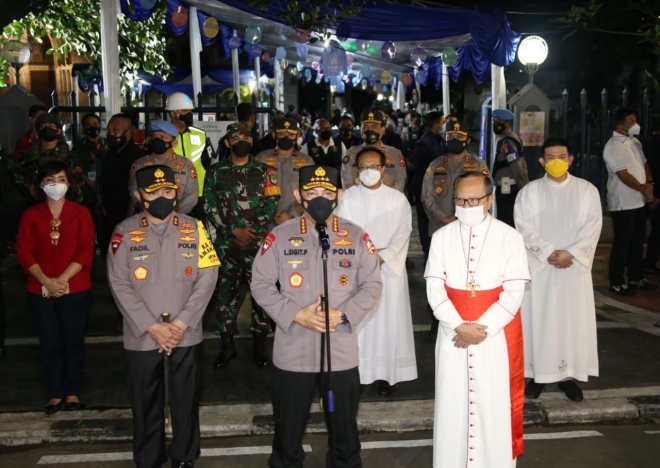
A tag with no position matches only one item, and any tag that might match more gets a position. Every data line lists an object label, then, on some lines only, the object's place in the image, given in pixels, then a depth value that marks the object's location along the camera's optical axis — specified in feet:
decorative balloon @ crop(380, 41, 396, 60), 53.21
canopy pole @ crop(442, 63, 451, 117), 65.92
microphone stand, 14.30
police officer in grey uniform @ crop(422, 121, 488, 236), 26.04
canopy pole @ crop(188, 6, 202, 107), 44.58
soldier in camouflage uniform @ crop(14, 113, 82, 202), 25.34
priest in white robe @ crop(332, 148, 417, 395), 21.79
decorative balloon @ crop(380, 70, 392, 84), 85.43
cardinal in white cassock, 15.75
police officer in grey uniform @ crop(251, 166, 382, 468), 15.67
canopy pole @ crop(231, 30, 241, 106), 55.19
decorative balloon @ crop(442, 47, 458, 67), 54.70
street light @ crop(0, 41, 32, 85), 46.42
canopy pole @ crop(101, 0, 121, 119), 32.09
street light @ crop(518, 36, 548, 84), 43.32
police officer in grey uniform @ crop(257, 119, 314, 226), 26.71
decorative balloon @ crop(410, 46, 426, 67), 57.72
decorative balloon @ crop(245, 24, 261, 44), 47.90
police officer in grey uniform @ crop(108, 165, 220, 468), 16.29
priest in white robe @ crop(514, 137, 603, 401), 21.36
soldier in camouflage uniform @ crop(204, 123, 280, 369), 23.73
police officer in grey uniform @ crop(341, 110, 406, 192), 28.73
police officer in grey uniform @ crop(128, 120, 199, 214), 24.75
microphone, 14.44
